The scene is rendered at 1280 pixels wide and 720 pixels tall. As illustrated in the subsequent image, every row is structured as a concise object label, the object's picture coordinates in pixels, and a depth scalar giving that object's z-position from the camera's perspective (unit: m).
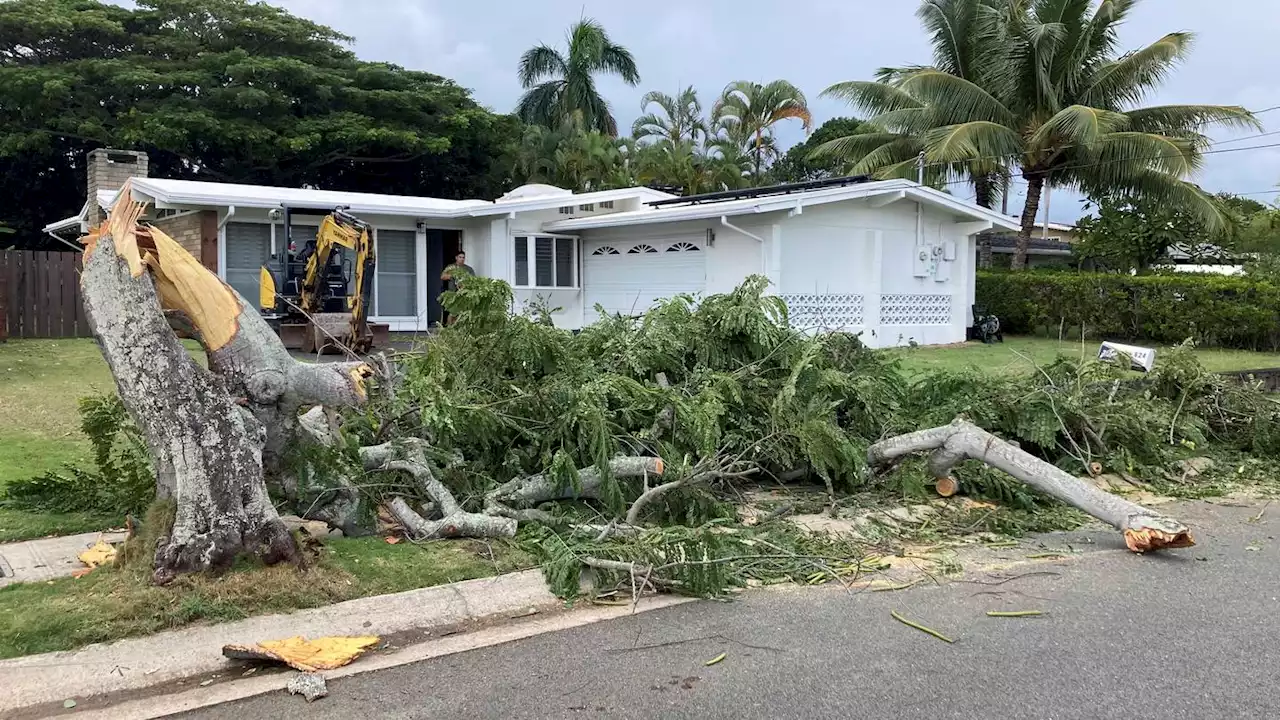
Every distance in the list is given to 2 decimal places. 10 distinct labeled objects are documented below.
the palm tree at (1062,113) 22.52
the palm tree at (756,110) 43.66
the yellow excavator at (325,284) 15.83
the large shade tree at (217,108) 29.34
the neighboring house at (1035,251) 36.38
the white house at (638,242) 17.84
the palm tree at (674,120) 43.00
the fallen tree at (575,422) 4.86
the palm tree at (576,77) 38.12
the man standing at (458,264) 18.52
